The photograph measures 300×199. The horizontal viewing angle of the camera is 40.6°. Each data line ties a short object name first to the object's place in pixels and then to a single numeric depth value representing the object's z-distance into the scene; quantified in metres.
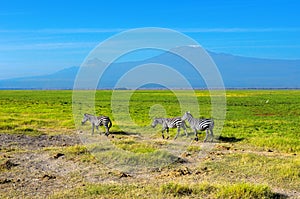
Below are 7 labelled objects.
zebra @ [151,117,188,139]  22.83
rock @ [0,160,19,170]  14.37
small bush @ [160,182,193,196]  11.41
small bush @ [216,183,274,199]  11.03
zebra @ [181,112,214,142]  21.53
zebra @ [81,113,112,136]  23.69
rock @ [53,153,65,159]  16.55
